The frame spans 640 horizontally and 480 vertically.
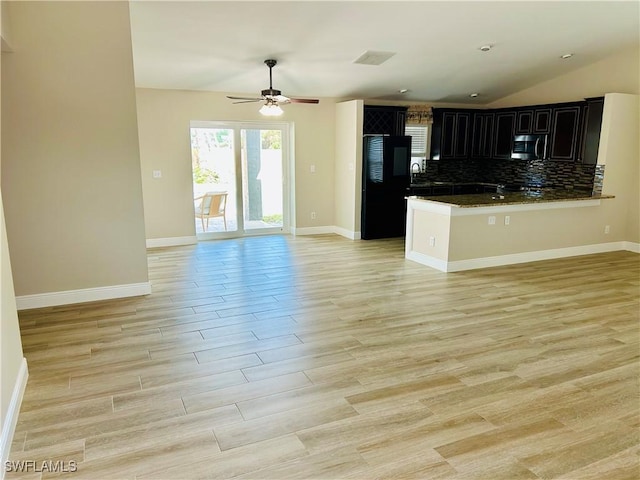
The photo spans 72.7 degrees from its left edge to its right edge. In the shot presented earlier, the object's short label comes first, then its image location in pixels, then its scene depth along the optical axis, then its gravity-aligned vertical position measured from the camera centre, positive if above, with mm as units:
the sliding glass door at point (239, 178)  7113 -271
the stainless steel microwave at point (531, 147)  7035 +241
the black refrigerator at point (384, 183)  7117 -353
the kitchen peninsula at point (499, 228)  5328 -861
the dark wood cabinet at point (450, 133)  7820 +512
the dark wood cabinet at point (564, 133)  6539 +445
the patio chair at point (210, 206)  7163 -721
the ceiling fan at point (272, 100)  5082 +717
